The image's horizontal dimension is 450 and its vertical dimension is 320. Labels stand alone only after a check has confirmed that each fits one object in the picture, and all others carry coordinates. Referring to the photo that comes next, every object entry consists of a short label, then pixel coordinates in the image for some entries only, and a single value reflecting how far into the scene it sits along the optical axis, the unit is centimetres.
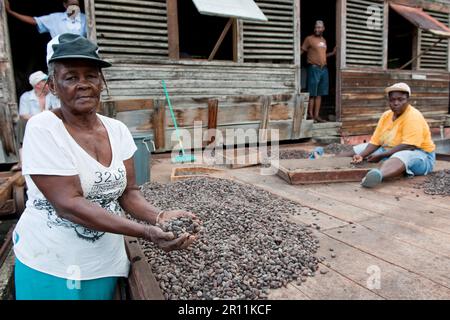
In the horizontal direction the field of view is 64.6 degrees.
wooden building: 656
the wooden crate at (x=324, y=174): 437
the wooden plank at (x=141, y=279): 177
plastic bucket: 440
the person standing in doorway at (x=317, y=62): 867
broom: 616
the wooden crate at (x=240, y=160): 569
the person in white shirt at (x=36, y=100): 514
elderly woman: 162
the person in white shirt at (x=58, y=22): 618
